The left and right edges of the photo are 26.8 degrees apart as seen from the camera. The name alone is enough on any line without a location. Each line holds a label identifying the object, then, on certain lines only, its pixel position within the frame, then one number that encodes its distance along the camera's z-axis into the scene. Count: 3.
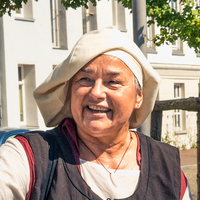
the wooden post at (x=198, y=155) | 4.69
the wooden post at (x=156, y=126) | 5.37
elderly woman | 1.80
